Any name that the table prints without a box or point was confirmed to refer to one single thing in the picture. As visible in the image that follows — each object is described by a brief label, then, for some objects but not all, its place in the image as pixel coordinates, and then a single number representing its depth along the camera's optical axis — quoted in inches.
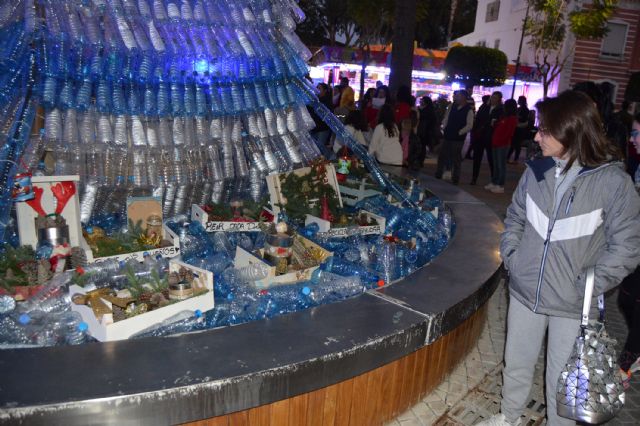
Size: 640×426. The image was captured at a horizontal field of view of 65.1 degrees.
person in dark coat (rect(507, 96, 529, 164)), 468.1
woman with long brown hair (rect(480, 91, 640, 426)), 83.7
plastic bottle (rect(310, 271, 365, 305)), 118.8
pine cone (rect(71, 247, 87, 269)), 119.5
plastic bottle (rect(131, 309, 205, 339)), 96.5
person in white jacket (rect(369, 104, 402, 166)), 265.9
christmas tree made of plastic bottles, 128.3
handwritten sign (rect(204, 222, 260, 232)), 150.6
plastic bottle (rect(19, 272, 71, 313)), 101.7
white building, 1125.1
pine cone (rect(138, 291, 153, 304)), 100.0
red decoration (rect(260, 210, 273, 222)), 160.7
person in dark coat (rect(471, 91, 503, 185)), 361.8
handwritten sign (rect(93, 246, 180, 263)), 124.0
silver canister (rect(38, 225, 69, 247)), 123.2
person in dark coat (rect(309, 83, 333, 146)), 351.3
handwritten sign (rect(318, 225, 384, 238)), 157.6
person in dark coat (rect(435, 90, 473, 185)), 340.2
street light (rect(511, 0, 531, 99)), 885.0
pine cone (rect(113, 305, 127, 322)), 92.5
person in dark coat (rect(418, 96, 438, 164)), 394.9
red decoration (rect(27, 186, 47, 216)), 124.2
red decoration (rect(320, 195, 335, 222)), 163.2
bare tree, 856.3
